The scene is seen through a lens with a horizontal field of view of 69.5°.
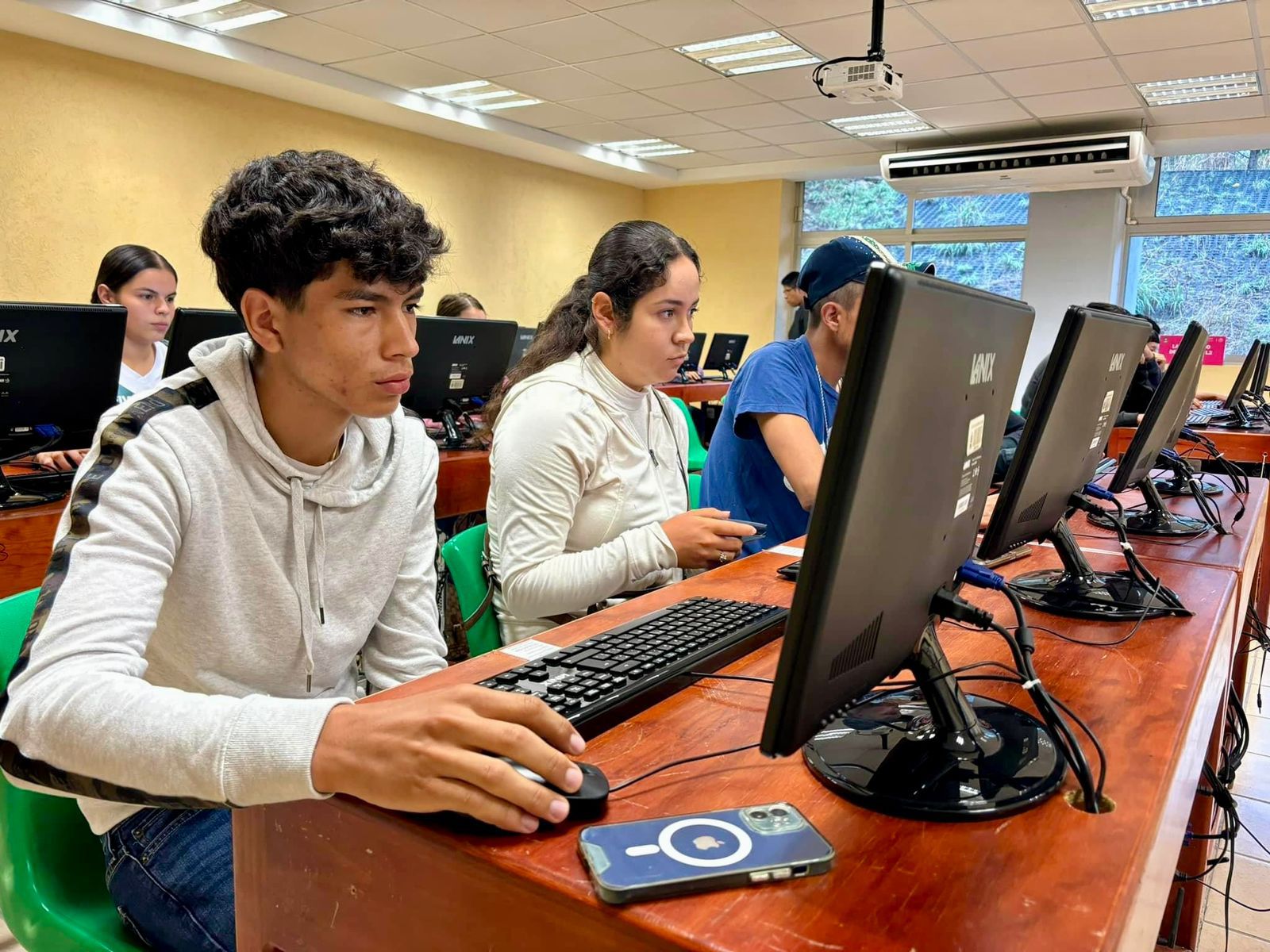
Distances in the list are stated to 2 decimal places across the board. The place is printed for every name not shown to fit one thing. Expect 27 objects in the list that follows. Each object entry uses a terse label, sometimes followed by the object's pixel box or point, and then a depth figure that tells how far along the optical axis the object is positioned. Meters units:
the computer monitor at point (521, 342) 4.23
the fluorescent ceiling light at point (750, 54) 5.18
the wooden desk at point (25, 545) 1.93
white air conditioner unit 6.48
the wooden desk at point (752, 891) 0.54
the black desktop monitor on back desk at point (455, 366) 2.93
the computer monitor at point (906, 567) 0.53
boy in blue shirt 1.80
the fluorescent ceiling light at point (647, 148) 7.92
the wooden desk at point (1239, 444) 3.60
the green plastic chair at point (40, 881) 0.93
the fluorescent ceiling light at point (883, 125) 6.72
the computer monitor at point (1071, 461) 1.12
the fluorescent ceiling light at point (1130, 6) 4.41
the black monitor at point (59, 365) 2.01
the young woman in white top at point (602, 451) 1.42
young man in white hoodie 0.64
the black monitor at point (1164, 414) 1.74
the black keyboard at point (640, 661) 0.80
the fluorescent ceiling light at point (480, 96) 6.37
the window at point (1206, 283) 7.57
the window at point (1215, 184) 7.43
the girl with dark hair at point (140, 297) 3.28
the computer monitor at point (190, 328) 2.33
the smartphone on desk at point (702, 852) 0.56
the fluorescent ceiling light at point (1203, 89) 5.55
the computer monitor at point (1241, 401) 4.06
